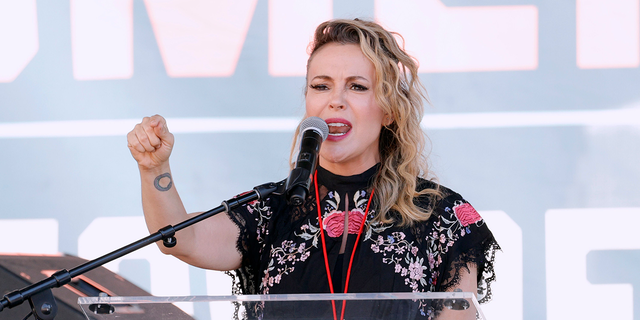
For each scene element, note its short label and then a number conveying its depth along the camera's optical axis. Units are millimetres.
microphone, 5381
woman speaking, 5728
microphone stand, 5349
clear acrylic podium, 5385
